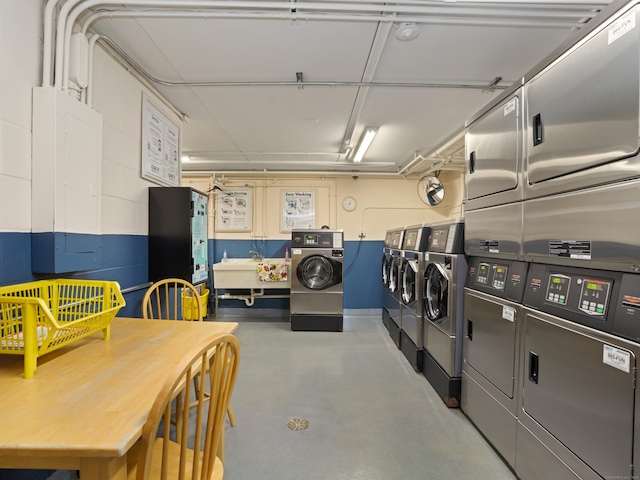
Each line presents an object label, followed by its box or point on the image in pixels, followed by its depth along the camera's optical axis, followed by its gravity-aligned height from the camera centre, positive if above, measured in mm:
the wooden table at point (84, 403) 749 -505
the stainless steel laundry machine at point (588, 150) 1106 +400
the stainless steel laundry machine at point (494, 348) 1710 -682
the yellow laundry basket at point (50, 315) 1099 -344
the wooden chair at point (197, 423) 794 -555
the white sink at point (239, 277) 4746 -604
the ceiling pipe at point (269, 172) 5230 +1172
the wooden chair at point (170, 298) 2129 -524
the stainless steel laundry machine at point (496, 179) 1748 +410
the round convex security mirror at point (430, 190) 5116 +889
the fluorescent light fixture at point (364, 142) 3472 +1240
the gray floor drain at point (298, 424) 2141 -1333
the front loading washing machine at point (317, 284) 4477 -657
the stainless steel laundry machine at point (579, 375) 1104 -567
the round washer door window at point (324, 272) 4500 -485
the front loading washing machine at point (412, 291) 3018 -557
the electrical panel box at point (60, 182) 1583 +308
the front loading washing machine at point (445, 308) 2312 -558
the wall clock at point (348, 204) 5492 +661
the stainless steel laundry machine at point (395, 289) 3848 -672
